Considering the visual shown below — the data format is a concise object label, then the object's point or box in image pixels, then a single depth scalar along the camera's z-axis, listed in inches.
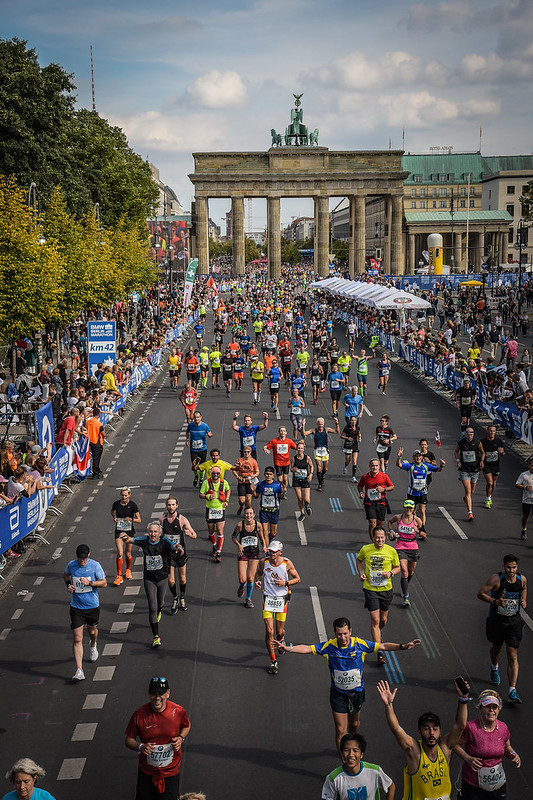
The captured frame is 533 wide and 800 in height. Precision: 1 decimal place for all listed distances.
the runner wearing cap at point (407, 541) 460.4
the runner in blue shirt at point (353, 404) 797.6
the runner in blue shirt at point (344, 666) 309.7
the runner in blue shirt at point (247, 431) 678.5
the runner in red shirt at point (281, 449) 650.8
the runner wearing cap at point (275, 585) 384.2
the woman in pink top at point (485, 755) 252.7
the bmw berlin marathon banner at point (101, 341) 1114.1
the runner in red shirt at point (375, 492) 536.7
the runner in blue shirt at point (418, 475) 576.1
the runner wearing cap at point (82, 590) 386.3
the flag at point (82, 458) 762.2
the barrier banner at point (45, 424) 692.7
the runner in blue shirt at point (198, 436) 700.7
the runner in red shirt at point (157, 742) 260.5
